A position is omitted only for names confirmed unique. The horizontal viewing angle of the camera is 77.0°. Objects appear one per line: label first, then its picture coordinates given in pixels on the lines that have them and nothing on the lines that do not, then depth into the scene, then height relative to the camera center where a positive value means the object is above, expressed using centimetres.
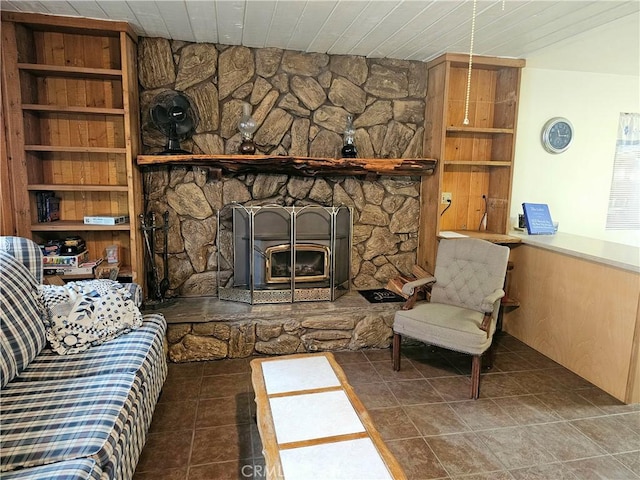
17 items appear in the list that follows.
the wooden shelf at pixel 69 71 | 263 +70
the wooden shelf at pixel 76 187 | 273 -9
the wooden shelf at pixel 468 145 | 338 +34
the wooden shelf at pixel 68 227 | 277 -36
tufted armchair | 257 -87
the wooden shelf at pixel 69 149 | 271 +17
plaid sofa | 133 -89
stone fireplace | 317 +39
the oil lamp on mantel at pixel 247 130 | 316 +38
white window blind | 407 +8
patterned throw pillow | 203 -74
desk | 253 -86
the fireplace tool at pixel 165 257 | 318 -64
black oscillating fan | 299 +44
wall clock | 376 +47
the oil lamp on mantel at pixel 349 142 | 335 +32
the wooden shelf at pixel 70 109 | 267 +44
